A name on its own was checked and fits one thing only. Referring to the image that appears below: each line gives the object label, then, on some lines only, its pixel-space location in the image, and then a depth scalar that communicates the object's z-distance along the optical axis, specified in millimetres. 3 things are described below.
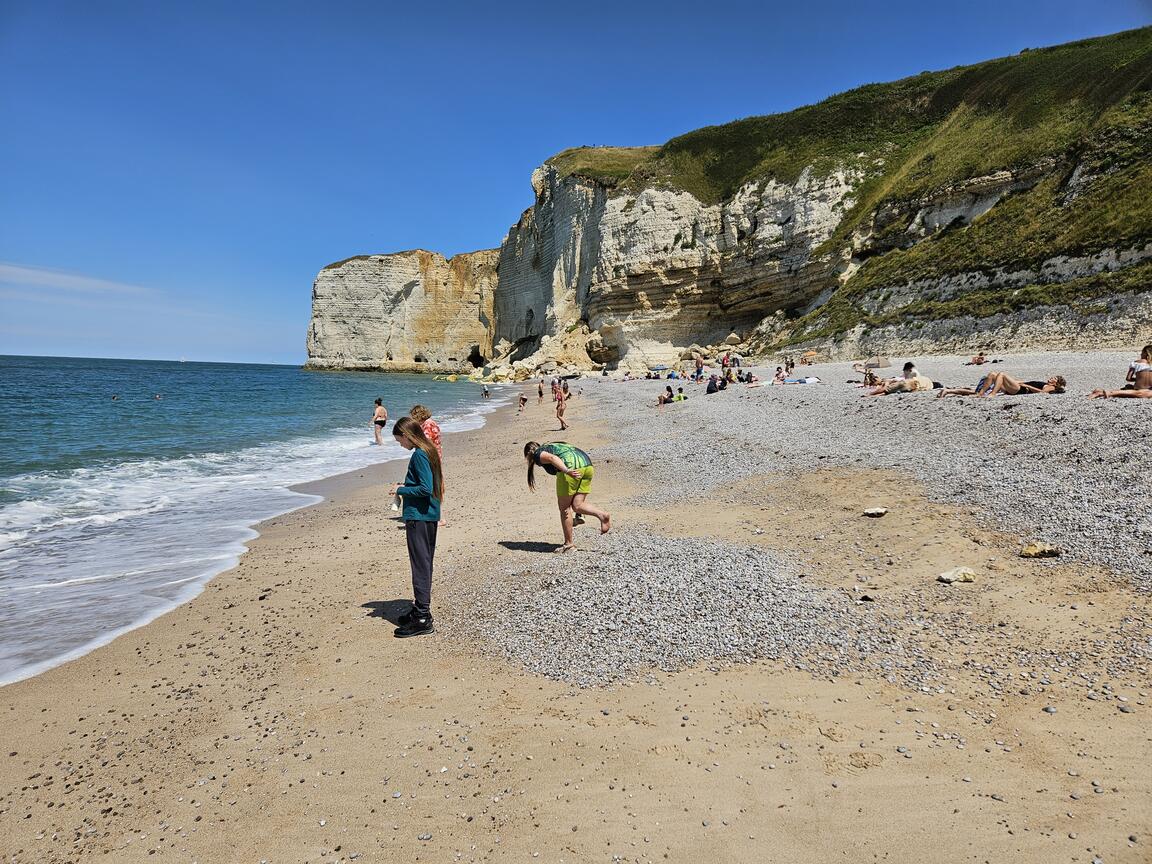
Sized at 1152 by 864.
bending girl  6840
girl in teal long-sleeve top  5152
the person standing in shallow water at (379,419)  18141
